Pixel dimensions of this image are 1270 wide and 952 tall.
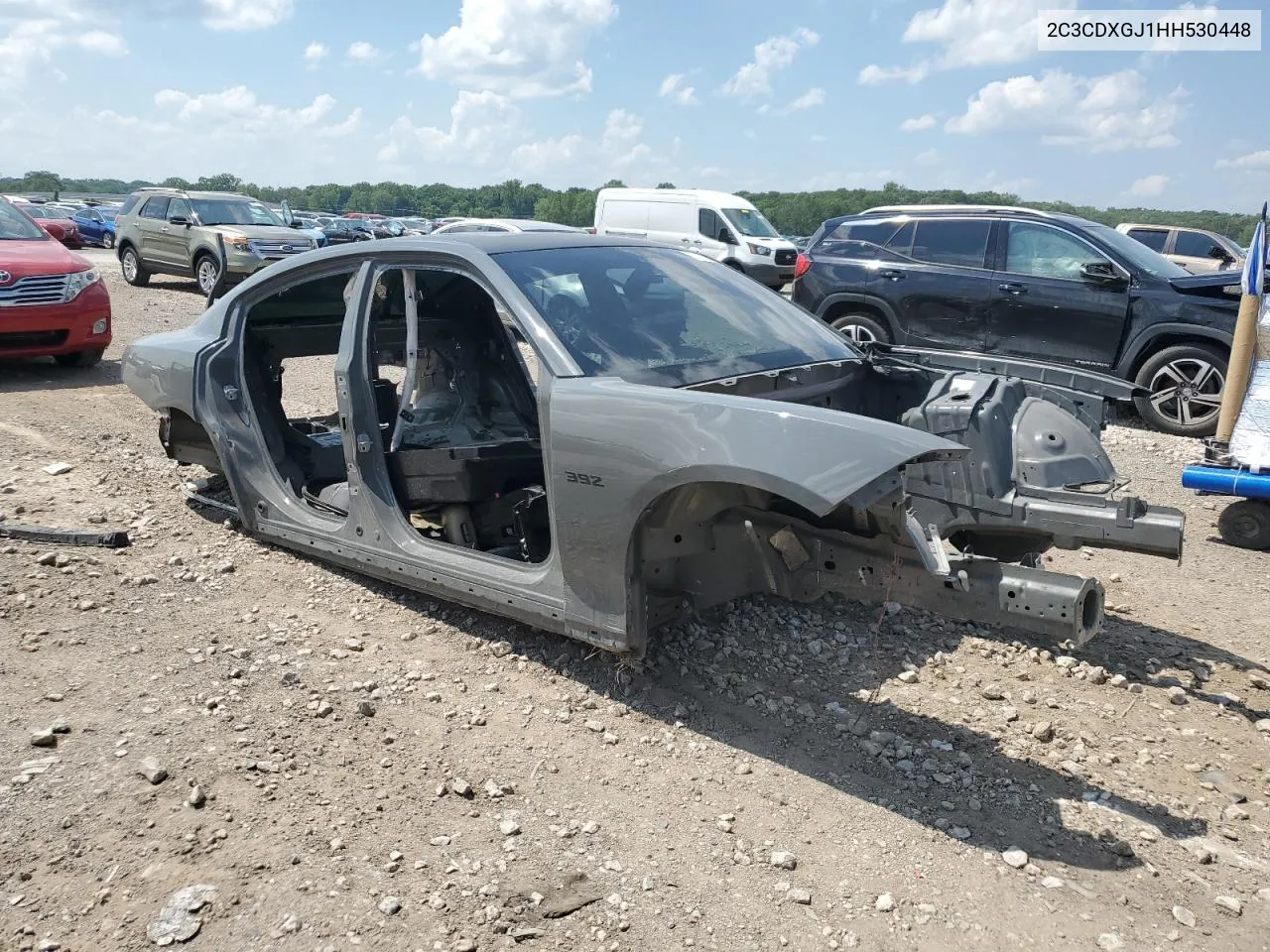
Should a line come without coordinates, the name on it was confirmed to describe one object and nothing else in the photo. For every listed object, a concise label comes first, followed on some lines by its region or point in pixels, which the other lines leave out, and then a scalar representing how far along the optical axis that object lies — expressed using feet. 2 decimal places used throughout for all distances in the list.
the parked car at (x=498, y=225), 61.46
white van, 67.92
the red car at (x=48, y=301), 28.89
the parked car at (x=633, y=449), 10.10
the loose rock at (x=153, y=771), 10.25
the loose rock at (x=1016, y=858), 9.17
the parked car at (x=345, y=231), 103.01
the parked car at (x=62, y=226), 101.19
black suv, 28.58
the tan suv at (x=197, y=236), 53.42
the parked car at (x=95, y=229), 115.03
